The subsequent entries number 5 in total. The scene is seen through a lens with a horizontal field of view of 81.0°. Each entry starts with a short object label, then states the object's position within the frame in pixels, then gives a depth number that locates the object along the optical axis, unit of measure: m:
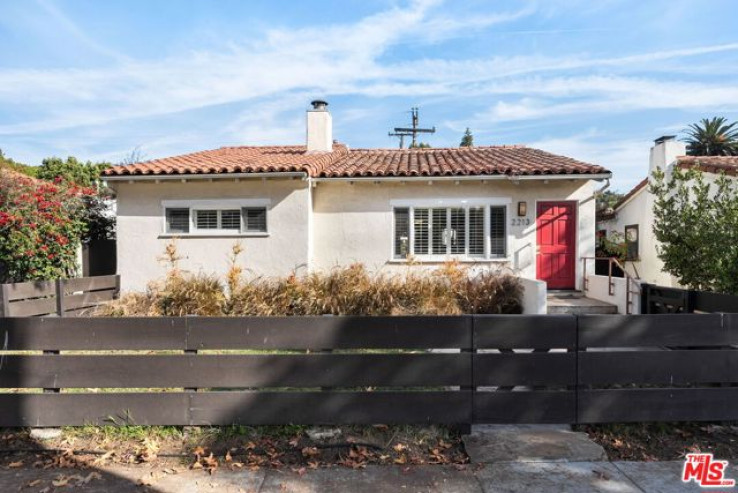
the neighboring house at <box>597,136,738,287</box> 11.57
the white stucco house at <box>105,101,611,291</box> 10.59
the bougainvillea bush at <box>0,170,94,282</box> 9.91
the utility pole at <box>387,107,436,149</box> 32.03
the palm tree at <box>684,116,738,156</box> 33.88
